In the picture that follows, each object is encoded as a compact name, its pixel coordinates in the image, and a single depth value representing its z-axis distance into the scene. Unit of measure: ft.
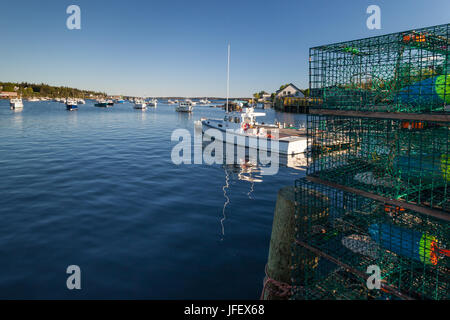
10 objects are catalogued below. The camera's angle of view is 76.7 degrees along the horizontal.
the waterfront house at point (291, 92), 330.34
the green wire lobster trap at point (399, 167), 12.13
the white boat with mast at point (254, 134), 76.95
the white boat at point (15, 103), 261.89
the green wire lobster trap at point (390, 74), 11.70
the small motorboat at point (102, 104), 383.04
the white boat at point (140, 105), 347.77
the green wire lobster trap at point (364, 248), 12.91
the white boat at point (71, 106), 280.76
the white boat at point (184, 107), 311.27
